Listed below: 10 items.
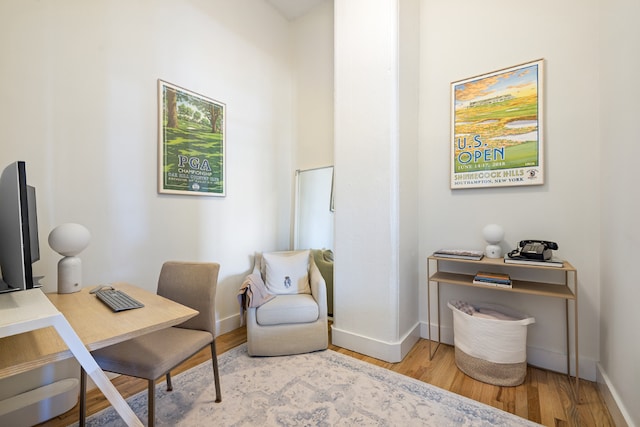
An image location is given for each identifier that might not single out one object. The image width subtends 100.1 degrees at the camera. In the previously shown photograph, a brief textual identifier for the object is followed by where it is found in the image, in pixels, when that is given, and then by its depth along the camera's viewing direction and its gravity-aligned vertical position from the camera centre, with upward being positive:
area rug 1.45 -1.13
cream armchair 2.07 -0.89
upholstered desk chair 1.22 -0.68
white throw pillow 2.37 -0.56
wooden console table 1.69 -0.52
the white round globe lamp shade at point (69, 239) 1.44 -0.14
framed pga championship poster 2.10 +0.59
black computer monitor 0.91 -0.06
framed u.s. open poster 1.97 +0.65
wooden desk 0.74 -0.42
